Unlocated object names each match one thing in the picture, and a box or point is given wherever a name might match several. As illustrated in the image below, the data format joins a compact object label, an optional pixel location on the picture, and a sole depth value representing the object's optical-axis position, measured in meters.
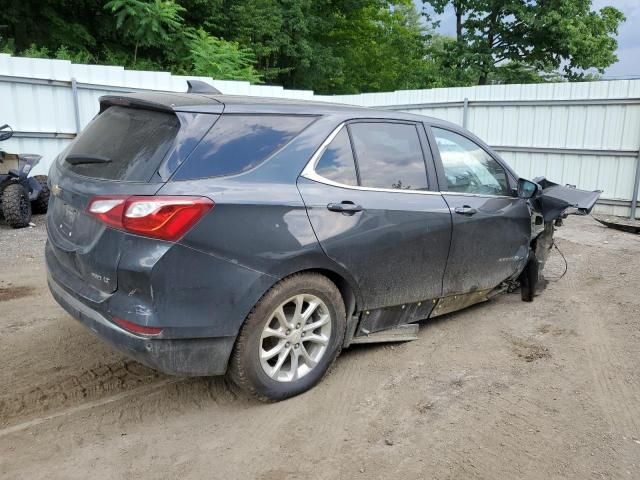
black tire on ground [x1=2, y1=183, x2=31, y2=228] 7.67
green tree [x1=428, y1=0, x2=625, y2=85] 22.81
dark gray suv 2.80
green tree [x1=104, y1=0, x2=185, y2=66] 15.24
